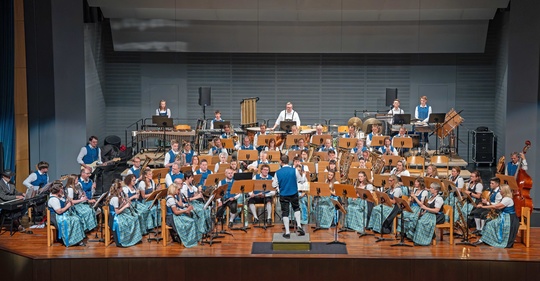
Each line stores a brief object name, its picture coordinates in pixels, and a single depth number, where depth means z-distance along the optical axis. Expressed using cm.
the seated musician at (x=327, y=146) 1614
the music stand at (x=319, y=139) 1641
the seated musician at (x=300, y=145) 1577
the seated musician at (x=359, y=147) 1587
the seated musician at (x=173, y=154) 1539
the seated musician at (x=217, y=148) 1592
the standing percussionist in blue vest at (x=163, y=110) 1831
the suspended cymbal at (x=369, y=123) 1828
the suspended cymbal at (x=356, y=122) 1877
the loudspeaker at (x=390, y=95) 1977
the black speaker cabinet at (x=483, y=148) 1884
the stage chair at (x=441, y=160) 1645
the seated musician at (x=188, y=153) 1555
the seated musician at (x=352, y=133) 1672
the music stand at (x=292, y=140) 1625
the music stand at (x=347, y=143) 1617
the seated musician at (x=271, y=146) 1562
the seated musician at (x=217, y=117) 1777
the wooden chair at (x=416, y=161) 1576
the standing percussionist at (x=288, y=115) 1802
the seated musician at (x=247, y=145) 1568
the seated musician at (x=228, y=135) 1701
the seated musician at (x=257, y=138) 1633
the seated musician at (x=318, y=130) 1660
